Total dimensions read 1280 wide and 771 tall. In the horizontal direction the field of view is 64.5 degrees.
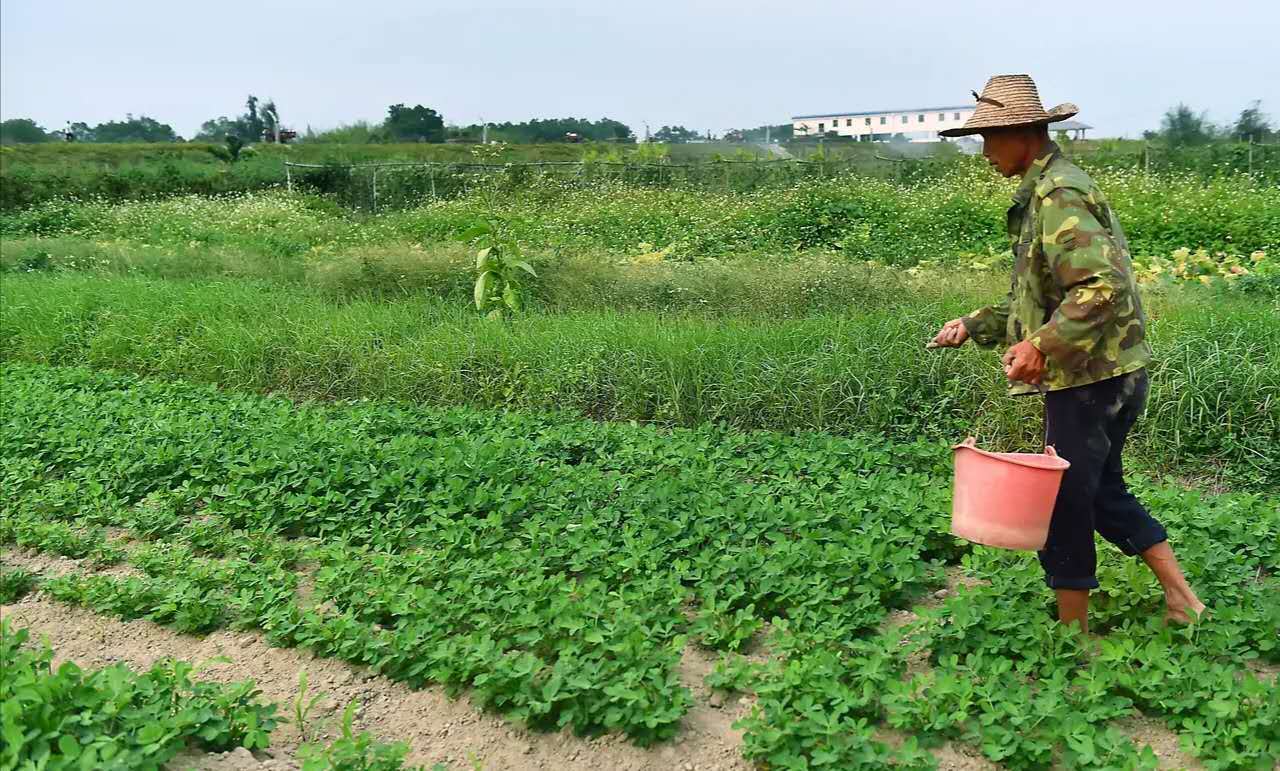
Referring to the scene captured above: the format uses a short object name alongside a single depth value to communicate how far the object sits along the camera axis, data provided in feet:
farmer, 9.91
